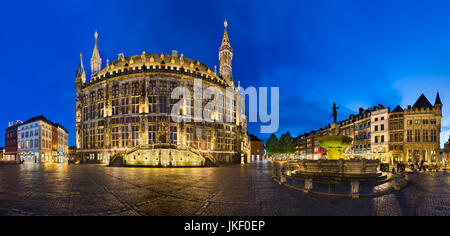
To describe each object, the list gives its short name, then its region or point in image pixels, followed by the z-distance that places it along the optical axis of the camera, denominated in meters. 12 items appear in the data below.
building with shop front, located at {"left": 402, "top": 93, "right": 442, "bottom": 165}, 52.31
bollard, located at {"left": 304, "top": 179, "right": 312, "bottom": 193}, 12.77
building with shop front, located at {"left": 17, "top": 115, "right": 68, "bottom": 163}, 77.00
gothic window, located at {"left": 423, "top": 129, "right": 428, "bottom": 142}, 52.88
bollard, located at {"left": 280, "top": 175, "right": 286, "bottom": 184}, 16.14
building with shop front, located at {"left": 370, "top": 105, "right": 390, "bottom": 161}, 57.81
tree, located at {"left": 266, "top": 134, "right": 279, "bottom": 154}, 92.23
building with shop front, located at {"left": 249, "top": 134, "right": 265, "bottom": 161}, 146.07
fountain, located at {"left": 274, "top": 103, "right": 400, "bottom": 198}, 16.25
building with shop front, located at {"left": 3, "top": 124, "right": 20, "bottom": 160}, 84.99
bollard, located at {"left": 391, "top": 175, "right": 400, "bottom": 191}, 13.94
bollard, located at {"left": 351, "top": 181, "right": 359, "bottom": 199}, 11.28
